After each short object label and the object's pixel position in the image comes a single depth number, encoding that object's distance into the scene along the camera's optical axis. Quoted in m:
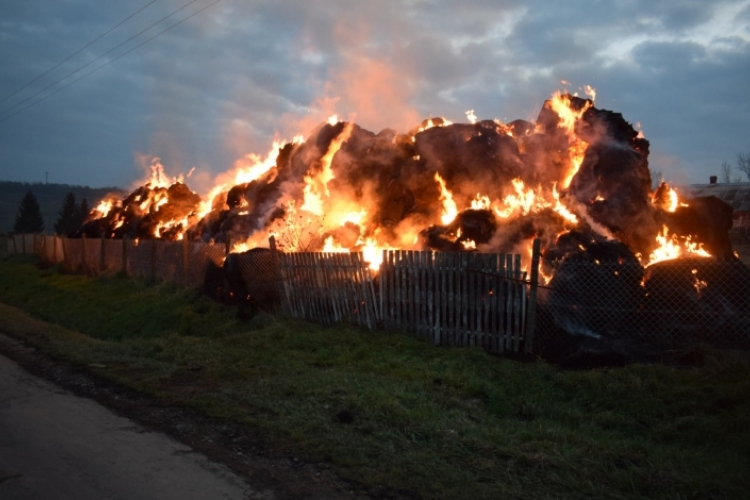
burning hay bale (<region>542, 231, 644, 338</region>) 9.36
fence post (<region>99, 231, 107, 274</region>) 23.59
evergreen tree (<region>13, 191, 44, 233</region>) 71.44
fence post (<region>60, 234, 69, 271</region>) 26.63
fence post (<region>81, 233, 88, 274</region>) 24.85
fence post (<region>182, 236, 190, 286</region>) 17.17
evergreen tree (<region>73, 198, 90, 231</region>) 68.15
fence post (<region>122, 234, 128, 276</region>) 21.80
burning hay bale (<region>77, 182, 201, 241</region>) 27.33
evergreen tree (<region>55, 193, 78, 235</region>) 67.19
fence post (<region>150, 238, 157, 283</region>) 19.48
